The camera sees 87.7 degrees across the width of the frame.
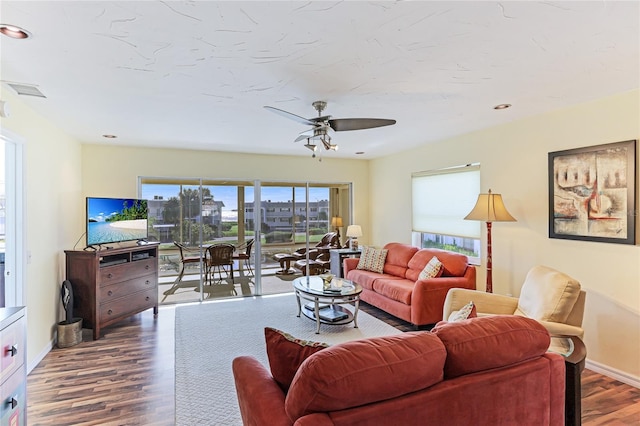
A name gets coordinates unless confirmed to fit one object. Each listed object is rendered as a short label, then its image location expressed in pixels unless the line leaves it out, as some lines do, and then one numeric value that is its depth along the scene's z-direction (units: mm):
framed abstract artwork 2881
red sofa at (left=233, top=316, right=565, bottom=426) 1199
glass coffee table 3950
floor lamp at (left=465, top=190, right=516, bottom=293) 3688
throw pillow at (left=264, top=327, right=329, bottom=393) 1502
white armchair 2479
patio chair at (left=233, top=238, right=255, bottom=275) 6031
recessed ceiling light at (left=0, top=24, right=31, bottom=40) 1781
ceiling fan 2776
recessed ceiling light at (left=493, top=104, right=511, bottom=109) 3279
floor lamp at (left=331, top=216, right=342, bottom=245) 6812
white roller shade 4578
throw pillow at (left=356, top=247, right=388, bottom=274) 5285
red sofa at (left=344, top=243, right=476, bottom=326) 3994
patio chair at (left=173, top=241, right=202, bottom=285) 5648
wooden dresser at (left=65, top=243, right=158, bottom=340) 3936
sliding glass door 5570
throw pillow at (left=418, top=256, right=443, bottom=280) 4254
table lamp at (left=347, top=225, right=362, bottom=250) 6188
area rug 2572
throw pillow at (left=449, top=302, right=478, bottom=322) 2299
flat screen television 4168
